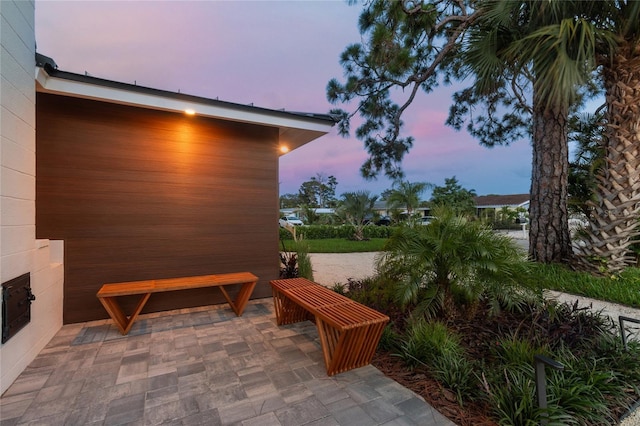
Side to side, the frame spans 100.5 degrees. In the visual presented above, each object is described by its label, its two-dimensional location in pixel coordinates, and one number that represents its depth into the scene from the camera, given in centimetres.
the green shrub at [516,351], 215
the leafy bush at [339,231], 1563
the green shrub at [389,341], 268
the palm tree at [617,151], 449
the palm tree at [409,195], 1371
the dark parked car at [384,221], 2391
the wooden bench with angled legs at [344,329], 217
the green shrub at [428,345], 232
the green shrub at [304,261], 510
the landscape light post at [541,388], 158
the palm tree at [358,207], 1430
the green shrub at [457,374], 199
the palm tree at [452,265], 275
